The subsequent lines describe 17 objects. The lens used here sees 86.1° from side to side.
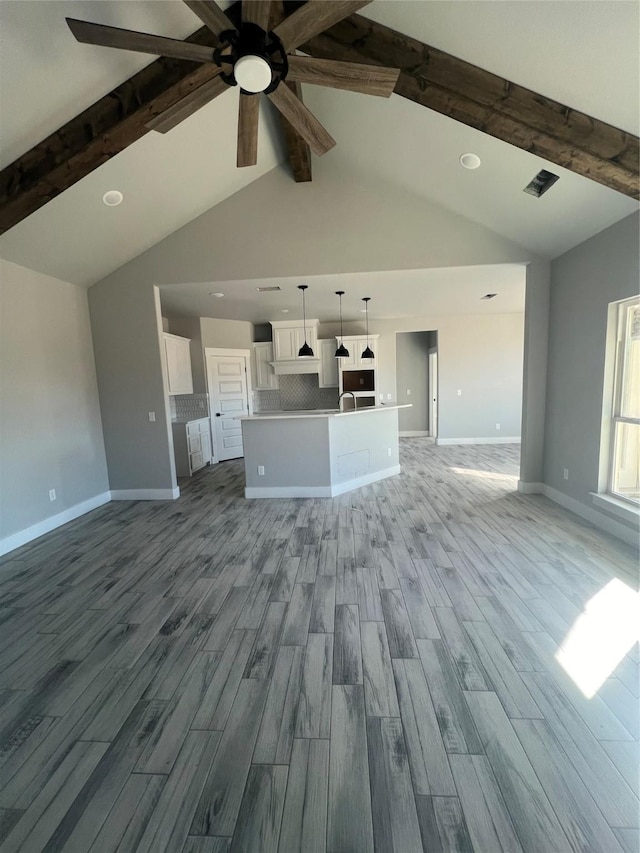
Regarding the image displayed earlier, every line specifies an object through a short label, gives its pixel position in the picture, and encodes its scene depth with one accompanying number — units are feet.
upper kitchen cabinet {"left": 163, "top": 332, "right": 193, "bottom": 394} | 17.69
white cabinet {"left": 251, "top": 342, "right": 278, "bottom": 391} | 23.80
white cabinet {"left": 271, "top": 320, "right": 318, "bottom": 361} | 22.62
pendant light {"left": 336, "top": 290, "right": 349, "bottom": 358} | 19.58
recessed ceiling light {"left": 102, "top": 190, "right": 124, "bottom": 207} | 10.24
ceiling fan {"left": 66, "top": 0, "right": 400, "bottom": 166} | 4.85
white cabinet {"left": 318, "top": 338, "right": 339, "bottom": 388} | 24.03
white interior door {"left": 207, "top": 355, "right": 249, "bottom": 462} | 21.68
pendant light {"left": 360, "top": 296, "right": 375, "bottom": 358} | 21.73
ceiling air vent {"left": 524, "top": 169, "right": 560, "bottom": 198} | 9.23
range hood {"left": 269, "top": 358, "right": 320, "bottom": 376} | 23.16
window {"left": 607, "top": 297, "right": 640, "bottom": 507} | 10.18
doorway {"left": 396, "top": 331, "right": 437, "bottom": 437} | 28.32
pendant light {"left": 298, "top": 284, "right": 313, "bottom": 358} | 18.99
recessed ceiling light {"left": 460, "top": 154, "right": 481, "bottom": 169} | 9.54
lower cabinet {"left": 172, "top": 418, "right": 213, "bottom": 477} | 19.10
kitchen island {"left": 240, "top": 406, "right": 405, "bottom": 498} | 14.29
